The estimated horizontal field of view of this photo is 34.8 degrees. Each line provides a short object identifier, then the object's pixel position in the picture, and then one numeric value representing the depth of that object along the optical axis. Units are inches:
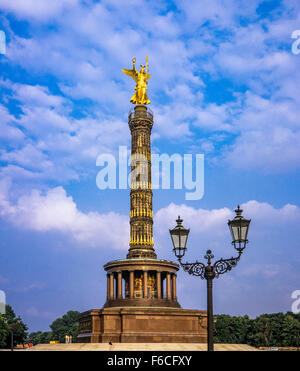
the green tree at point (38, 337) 5144.7
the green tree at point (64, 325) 3638.8
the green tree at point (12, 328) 2092.0
